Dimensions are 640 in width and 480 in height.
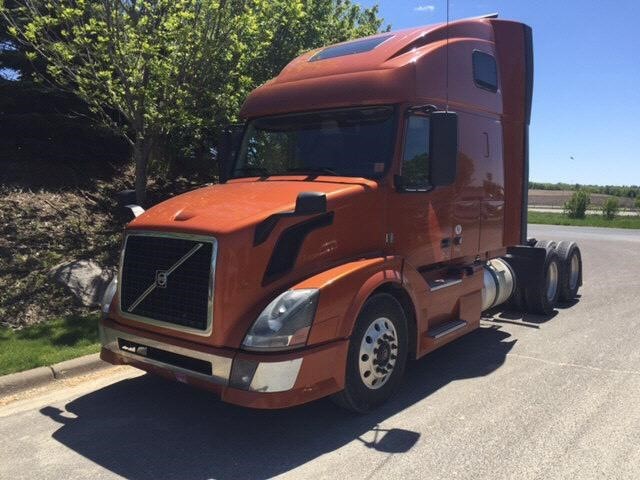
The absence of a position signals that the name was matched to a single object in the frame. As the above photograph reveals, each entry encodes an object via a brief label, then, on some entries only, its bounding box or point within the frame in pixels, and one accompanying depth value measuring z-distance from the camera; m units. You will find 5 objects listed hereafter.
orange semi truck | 3.92
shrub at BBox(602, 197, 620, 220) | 38.03
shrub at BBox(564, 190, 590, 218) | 39.38
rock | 7.32
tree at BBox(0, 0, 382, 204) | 8.02
